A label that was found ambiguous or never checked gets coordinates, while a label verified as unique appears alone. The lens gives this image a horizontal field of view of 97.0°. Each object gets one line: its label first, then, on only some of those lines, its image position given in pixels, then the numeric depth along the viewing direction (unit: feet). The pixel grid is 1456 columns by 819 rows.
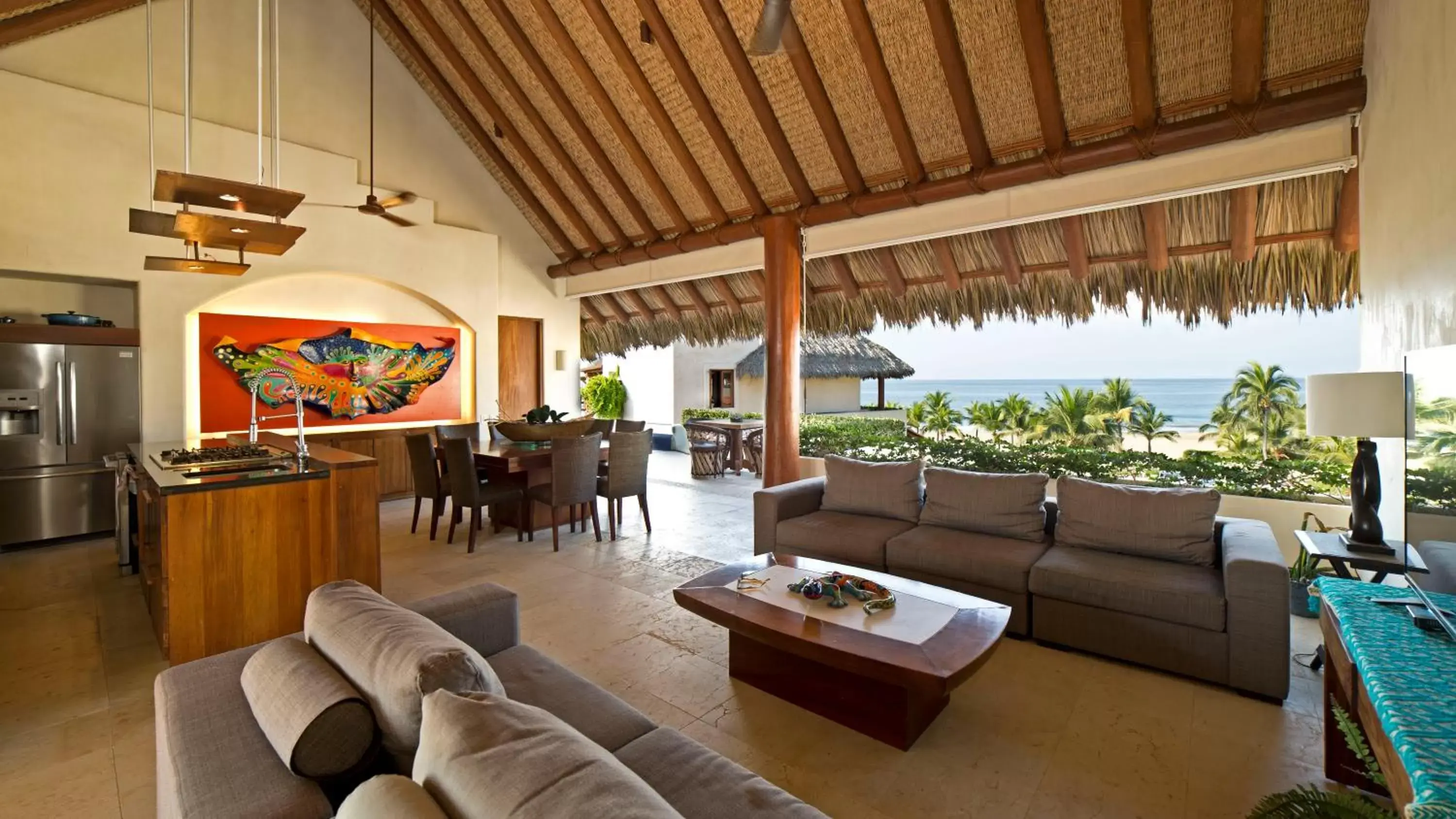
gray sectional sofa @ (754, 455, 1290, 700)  8.77
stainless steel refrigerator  15.76
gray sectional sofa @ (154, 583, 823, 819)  4.07
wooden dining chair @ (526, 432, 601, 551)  16.14
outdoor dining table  30.27
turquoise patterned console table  3.96
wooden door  27.61
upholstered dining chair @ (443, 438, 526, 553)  15.84
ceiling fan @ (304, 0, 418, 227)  17.07
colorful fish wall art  20.63
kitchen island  9.38
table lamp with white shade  8.38
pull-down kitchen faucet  11.39
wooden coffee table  6.96
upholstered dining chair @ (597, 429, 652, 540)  17.16
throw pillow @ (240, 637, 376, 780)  4.11
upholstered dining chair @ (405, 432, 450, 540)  16.96
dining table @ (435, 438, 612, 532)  16.89
